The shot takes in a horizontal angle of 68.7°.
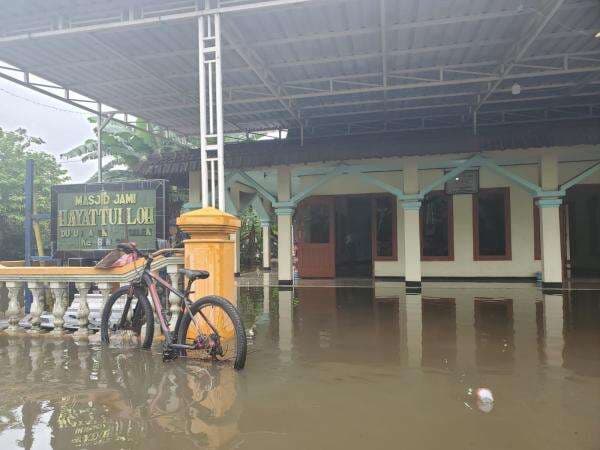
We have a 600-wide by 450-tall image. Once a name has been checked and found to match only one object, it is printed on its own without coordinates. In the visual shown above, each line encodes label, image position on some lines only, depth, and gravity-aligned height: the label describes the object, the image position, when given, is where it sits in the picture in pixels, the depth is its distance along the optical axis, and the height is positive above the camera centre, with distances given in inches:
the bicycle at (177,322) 143.9 -29.0
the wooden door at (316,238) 461.1 +2.5
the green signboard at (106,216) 208.2 +13.0
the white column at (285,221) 394.6 +18.0
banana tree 550.9 +124.5
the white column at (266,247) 633.0 -8.9
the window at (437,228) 428.1 +10.8
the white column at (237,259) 528.4 -21.9
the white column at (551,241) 347.6 -2.8
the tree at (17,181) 617.3 +110.3
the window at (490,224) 417.1 +13.7
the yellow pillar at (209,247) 168.1 -2.1
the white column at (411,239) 360.5 +0.1
